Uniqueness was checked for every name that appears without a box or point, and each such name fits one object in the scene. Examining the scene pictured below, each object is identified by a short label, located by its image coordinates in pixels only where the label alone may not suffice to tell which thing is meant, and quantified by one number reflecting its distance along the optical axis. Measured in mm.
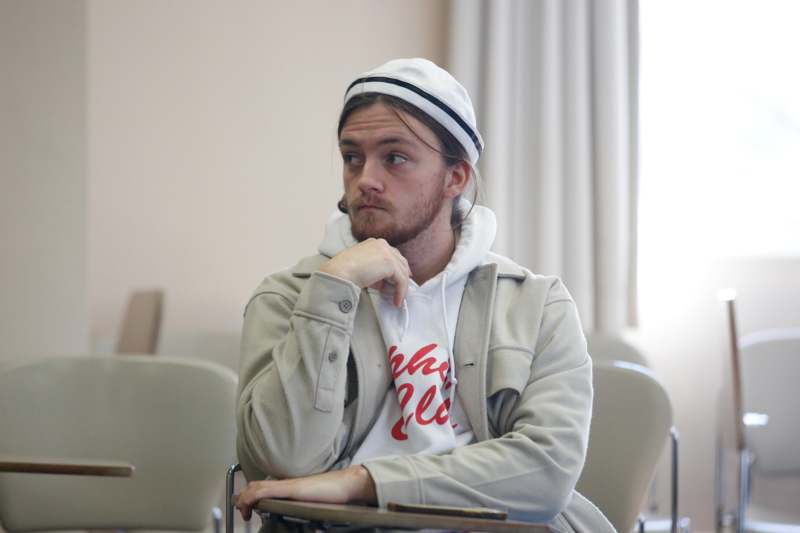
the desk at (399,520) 2454
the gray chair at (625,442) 3917
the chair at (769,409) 6929
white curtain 7711
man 3218
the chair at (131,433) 4478
